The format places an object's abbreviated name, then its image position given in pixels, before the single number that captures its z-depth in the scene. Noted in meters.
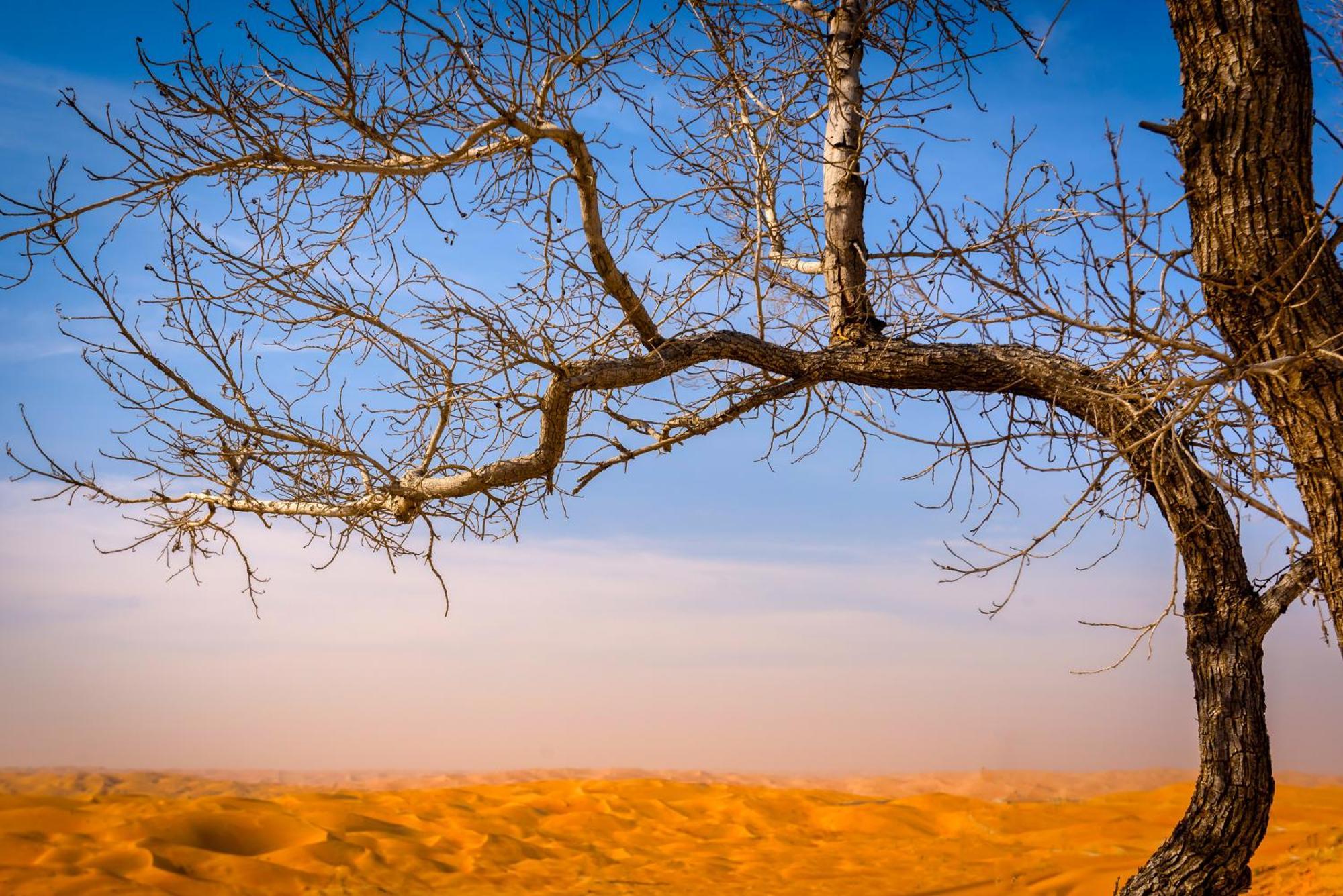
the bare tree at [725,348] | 4.36
